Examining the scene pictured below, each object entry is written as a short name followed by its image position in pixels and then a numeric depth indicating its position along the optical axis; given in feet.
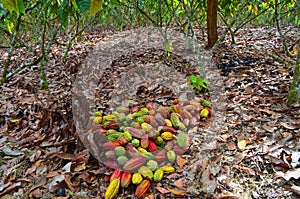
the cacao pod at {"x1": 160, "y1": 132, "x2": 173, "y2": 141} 5.52
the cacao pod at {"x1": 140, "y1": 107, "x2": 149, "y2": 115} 6.38
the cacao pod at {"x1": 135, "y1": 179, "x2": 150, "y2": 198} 4.30
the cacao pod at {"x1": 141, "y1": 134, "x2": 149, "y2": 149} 5.16
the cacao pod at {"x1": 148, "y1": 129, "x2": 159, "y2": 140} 5.40
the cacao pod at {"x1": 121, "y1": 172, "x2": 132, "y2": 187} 4.41
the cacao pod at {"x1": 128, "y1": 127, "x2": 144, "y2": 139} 5.38
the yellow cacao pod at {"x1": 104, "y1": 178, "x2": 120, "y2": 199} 4.26
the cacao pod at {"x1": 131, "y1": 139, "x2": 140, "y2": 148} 5.13
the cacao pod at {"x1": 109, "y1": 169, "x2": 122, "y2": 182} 4.51
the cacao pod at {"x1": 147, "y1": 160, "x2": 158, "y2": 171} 4.74
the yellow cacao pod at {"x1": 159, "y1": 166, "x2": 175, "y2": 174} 4.75
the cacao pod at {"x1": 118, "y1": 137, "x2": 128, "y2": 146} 5.11
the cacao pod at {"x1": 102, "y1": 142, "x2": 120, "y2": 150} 5.01
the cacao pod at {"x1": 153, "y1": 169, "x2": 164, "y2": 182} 4.55
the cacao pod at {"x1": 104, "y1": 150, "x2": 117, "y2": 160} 4.86
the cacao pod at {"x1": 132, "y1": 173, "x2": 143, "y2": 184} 4.42
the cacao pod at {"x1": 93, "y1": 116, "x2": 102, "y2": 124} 5.87
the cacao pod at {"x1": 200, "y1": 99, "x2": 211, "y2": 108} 6.87
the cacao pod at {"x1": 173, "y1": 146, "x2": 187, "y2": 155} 5.26
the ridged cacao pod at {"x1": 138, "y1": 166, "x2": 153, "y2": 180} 4.57
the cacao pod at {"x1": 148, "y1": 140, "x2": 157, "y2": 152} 5.17
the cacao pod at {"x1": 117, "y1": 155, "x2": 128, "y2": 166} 4.73
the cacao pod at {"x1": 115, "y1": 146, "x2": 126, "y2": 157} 4.87
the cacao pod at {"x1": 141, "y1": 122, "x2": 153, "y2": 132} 5.58
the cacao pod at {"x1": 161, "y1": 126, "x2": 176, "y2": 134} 5.72
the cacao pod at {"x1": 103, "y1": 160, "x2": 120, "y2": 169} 4.72
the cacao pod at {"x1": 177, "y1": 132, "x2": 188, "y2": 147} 5.37
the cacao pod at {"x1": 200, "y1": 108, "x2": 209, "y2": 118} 6.48
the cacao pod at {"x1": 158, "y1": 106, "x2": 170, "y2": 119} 6.26
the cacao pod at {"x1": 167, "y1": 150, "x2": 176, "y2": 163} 5.02
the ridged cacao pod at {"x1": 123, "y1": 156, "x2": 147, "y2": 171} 4.66
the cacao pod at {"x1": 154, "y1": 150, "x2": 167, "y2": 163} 4.98
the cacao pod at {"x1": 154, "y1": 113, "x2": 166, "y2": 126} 5.97
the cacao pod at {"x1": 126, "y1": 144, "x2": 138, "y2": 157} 4.92
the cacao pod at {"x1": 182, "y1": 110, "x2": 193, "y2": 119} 6.38
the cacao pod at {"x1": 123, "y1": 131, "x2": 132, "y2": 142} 5.27
